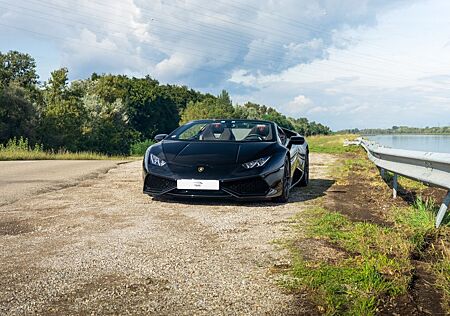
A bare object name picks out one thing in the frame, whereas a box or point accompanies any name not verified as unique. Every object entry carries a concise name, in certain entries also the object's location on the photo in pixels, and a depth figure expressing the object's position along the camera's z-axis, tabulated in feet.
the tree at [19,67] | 197.67
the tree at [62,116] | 149.18
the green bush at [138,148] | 190.64
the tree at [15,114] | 130.62
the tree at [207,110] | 314.14
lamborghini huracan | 18.92
